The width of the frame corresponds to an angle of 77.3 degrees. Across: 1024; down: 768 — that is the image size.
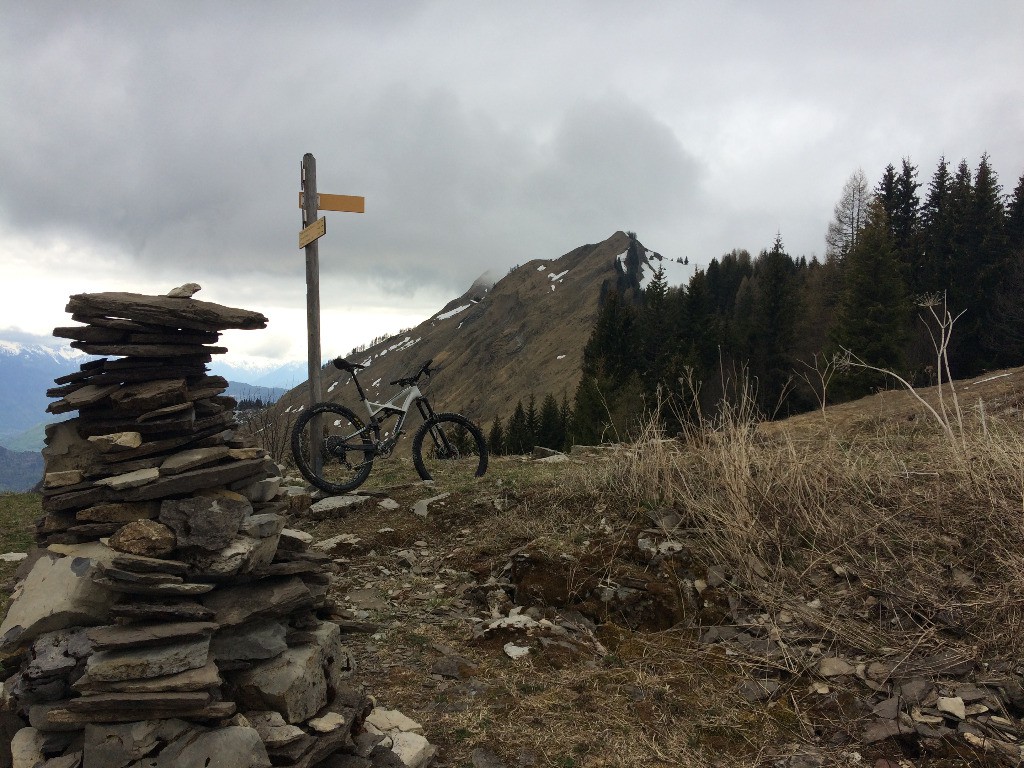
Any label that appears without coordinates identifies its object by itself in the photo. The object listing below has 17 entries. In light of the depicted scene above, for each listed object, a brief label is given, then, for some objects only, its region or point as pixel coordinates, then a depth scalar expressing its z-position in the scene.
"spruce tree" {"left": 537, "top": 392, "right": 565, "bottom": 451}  44.00
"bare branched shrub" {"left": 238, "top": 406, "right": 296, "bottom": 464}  12.21
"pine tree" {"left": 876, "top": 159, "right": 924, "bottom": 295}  50.73
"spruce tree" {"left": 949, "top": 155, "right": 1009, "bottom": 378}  39.19
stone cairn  2.68
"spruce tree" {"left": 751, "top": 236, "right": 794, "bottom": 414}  45.03
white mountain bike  7.75
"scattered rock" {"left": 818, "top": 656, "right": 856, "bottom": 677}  3.67
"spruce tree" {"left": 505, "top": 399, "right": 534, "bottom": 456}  46.25
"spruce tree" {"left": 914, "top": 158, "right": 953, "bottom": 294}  42.47
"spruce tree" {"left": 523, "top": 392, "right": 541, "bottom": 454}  47.16
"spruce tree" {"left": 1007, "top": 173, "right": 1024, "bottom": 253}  40.78
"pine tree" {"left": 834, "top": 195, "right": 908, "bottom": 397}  33.34
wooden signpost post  7.61
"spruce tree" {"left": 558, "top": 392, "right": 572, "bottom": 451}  36.34
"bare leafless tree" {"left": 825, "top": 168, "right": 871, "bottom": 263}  54.75
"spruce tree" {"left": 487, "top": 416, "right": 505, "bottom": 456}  45.12
